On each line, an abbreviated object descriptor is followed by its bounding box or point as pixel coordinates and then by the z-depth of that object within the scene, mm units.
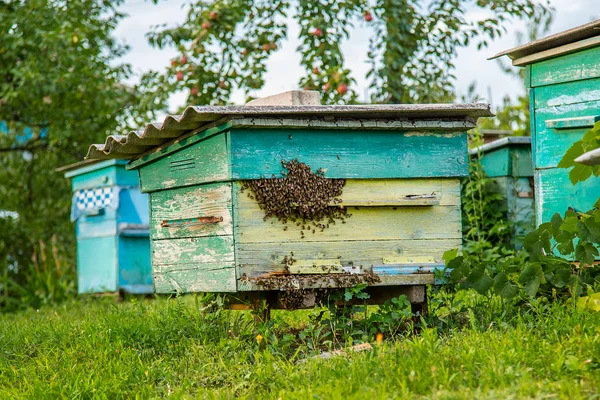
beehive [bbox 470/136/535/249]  7324
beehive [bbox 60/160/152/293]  9109
